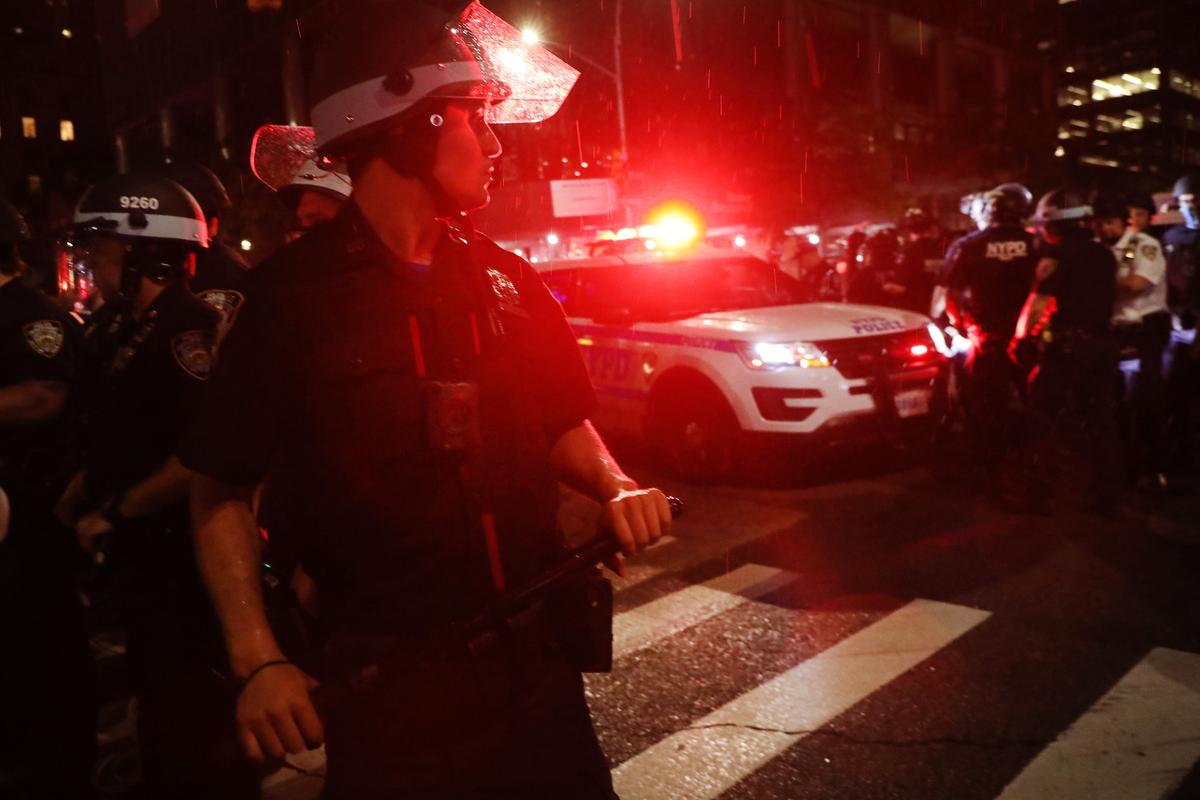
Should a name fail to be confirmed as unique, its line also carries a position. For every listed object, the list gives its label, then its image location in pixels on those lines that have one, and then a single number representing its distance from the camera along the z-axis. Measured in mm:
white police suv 7328
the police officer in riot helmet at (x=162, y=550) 2480
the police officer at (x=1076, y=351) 6227
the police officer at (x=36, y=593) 2500
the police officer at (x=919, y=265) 11281
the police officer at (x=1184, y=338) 7164
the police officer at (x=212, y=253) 2921
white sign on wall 25891
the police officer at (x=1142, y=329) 7023
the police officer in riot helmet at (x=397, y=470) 1606
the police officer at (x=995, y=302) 6816
